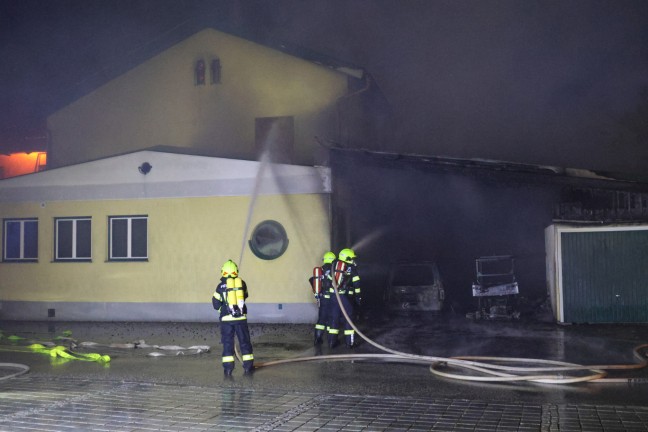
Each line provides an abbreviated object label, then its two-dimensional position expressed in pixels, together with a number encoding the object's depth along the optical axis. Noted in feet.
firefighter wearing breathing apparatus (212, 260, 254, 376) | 28.96
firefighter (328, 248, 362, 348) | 36.09
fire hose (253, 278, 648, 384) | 25.76
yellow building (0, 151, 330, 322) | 47.80
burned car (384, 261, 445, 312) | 51.11
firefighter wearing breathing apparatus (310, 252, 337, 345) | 36.99
